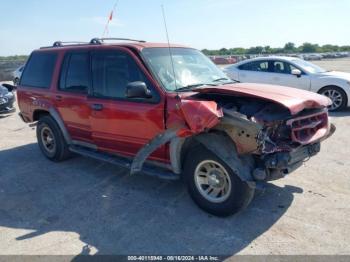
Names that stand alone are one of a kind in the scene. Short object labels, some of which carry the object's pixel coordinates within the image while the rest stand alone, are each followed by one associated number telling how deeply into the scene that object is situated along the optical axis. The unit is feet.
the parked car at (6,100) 37.67
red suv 11.87
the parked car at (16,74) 68.21
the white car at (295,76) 32.09
